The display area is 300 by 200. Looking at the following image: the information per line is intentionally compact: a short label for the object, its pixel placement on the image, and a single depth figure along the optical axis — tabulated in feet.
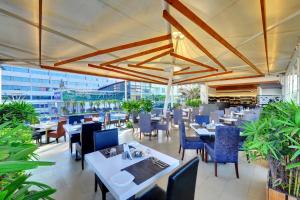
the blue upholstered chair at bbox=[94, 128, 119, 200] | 7.00
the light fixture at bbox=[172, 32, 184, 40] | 11.60
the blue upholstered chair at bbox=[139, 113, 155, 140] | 15.09
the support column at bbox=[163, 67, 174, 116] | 20.70
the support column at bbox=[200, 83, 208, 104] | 35.59
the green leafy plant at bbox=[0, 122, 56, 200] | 1.72
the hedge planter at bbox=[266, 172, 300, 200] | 4.45
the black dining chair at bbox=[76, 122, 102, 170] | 9.15
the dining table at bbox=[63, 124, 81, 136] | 10.52
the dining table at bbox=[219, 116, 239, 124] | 16.32
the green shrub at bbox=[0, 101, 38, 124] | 6.70
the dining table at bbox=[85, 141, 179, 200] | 3.80
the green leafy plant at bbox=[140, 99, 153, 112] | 19.88
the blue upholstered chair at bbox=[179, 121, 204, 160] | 9.81
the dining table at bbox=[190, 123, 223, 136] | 9.44
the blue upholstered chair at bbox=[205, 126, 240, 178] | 7.83
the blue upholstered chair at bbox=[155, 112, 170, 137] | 16.10
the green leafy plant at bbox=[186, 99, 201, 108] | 28.10
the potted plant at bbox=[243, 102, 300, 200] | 4.07
